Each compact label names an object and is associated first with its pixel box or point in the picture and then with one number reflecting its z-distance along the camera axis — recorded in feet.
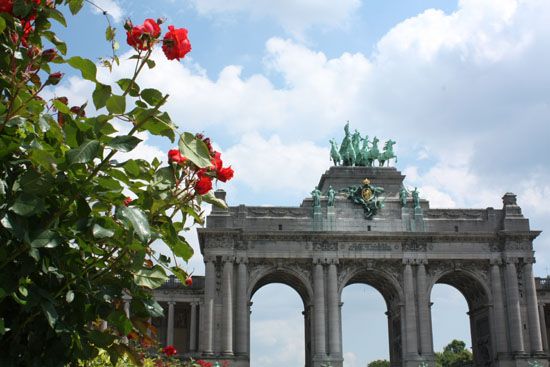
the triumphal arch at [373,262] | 216.54
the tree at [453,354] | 472.44
